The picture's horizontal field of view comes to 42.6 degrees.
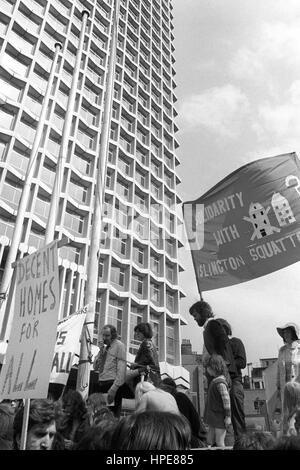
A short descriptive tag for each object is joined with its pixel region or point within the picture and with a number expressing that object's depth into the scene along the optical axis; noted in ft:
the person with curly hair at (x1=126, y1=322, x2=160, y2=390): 15.72
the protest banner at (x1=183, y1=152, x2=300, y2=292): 17.62
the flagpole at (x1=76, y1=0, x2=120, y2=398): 20.95
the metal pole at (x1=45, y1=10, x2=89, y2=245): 37.52
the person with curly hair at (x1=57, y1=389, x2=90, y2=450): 12.05
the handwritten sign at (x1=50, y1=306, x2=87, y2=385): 22.81
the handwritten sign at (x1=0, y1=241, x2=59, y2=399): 9.89
